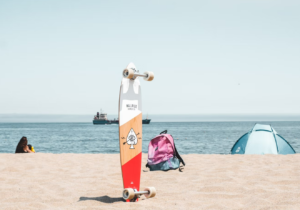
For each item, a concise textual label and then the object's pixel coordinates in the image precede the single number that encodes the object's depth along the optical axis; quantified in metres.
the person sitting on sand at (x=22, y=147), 11.34
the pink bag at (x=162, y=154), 7.05
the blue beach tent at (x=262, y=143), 10.73
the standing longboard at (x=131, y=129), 4.25
